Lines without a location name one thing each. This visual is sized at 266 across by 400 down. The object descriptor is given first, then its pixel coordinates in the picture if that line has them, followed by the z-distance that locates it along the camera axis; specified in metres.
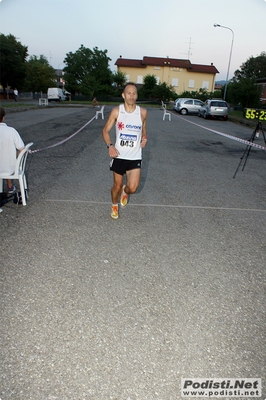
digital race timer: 7.69
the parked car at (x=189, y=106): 33.78
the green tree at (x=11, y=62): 51.22
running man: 4.65
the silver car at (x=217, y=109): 28.05
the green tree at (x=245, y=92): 32.53
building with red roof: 75.62
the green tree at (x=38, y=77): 75.12
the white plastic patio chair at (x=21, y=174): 5.18
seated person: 5.04
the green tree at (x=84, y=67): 72.47
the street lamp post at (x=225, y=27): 40.92
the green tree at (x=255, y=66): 79.06
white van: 53.91
